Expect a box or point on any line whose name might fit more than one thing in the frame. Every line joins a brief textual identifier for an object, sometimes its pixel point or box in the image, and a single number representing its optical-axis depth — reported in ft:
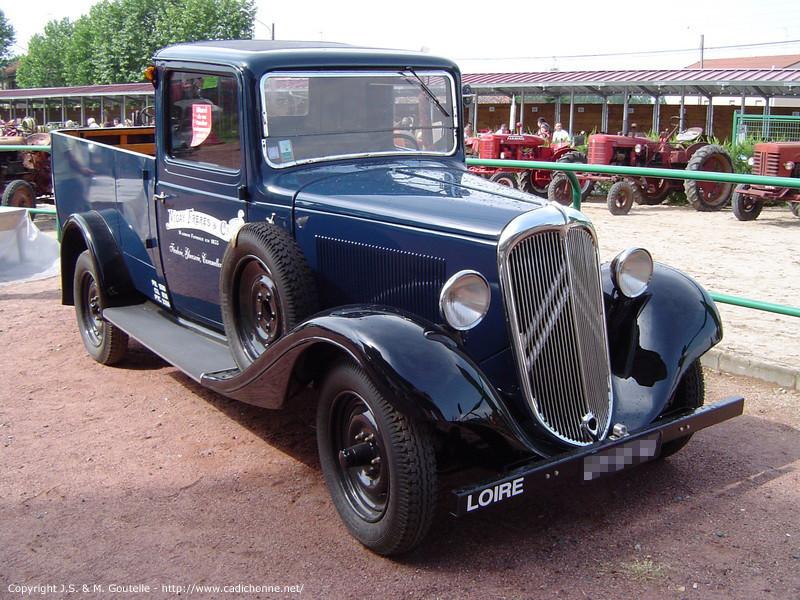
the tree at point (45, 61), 225.15
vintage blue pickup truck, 9.53
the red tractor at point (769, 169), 43.04
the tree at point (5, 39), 263.08
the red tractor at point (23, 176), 38.55
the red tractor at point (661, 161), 47.34
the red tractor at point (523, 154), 52.39
